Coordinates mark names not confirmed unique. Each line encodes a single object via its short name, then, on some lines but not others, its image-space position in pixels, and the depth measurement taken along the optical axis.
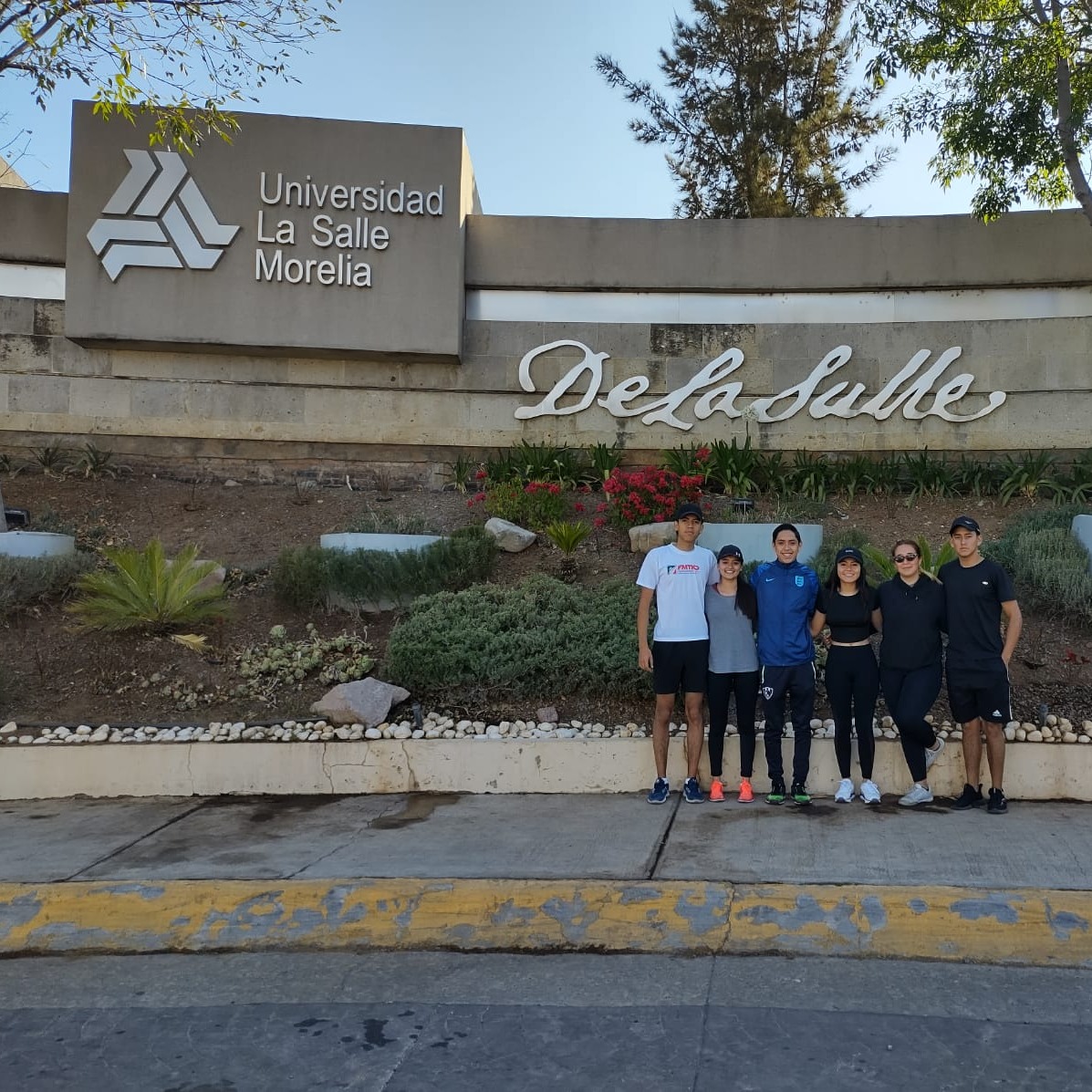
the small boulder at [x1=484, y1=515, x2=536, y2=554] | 10.22
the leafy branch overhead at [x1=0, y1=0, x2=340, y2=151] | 8.85
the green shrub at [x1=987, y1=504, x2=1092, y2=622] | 8.20
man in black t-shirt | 5.77
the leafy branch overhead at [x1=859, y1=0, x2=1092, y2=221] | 10.25
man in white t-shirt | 6.20
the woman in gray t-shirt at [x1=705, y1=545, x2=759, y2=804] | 6.15
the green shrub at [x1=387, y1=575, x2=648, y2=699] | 7.31
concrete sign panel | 12.17
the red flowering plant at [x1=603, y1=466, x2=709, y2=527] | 10.36
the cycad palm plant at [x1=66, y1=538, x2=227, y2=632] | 8.20
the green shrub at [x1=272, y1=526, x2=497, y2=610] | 8.92
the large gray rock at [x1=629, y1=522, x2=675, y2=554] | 9.84
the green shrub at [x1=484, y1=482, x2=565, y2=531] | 10.76
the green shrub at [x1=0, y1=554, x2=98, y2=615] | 8.73
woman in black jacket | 5.89
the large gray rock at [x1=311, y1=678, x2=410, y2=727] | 7.05
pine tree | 19.34
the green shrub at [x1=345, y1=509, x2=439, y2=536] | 10.91
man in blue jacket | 6.06
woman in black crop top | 5.96
